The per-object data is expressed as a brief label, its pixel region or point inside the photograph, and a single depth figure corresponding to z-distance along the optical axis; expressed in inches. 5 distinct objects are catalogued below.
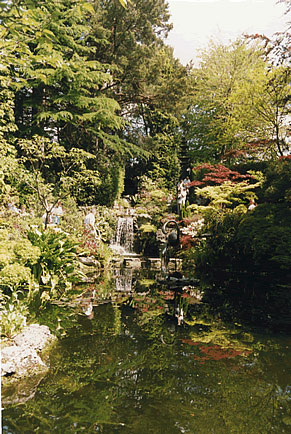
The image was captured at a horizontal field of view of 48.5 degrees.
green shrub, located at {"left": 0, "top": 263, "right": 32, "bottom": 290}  187.6
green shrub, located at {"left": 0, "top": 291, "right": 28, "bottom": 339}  146.0
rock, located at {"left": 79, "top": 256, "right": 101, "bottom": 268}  388.9
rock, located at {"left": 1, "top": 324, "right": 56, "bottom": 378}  122.6
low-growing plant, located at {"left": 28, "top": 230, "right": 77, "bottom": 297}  264.4
